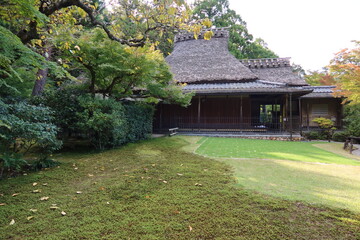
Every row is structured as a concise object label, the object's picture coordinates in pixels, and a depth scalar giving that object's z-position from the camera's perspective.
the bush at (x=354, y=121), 10.40
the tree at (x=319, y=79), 20.83
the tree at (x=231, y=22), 26.53
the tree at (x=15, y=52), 3.11
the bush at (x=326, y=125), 12.91
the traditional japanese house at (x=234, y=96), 13.64
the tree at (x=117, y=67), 6.55
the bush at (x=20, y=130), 3.98
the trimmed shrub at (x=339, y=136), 12.08
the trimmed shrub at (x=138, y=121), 8.59
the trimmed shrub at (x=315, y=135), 13.00
